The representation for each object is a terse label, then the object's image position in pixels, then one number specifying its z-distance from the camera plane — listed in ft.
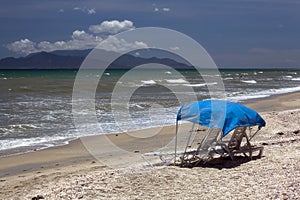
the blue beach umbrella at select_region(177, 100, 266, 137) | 36.55
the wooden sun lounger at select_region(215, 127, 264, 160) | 38.06
